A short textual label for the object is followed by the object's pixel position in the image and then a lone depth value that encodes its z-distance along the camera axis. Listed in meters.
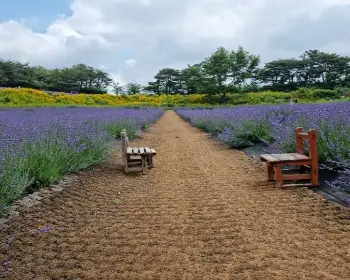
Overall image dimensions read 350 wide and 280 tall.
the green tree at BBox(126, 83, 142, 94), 70.36
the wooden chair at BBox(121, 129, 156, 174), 6.04
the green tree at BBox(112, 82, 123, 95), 70.38
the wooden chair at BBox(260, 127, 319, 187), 4.55
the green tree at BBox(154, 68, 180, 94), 70.12
